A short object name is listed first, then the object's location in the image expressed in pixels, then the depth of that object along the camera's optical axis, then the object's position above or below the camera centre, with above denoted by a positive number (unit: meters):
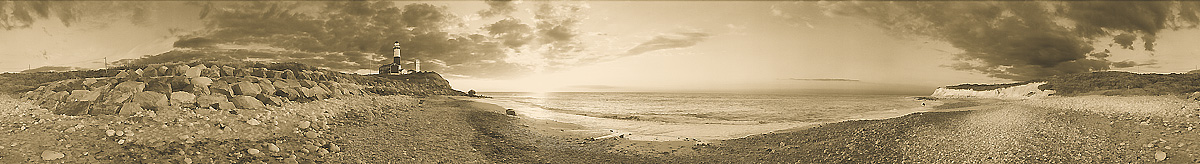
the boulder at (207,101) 9.65 -0.30
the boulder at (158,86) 9.72 +0.03
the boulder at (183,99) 9.41 -0.25
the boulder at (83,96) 8.73 -0.17
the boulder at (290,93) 13.01 -0.16
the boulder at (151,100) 8.66 -0.25
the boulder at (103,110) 8.20 -0.43
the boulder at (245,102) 10.25 -0.34
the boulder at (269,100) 11.20 -0.32
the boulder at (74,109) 8.30 -0.42
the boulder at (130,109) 8.18 -0.41
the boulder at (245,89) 11.37 -0.04
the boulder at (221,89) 10.81 -0.03
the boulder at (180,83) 10.54 +0.11
